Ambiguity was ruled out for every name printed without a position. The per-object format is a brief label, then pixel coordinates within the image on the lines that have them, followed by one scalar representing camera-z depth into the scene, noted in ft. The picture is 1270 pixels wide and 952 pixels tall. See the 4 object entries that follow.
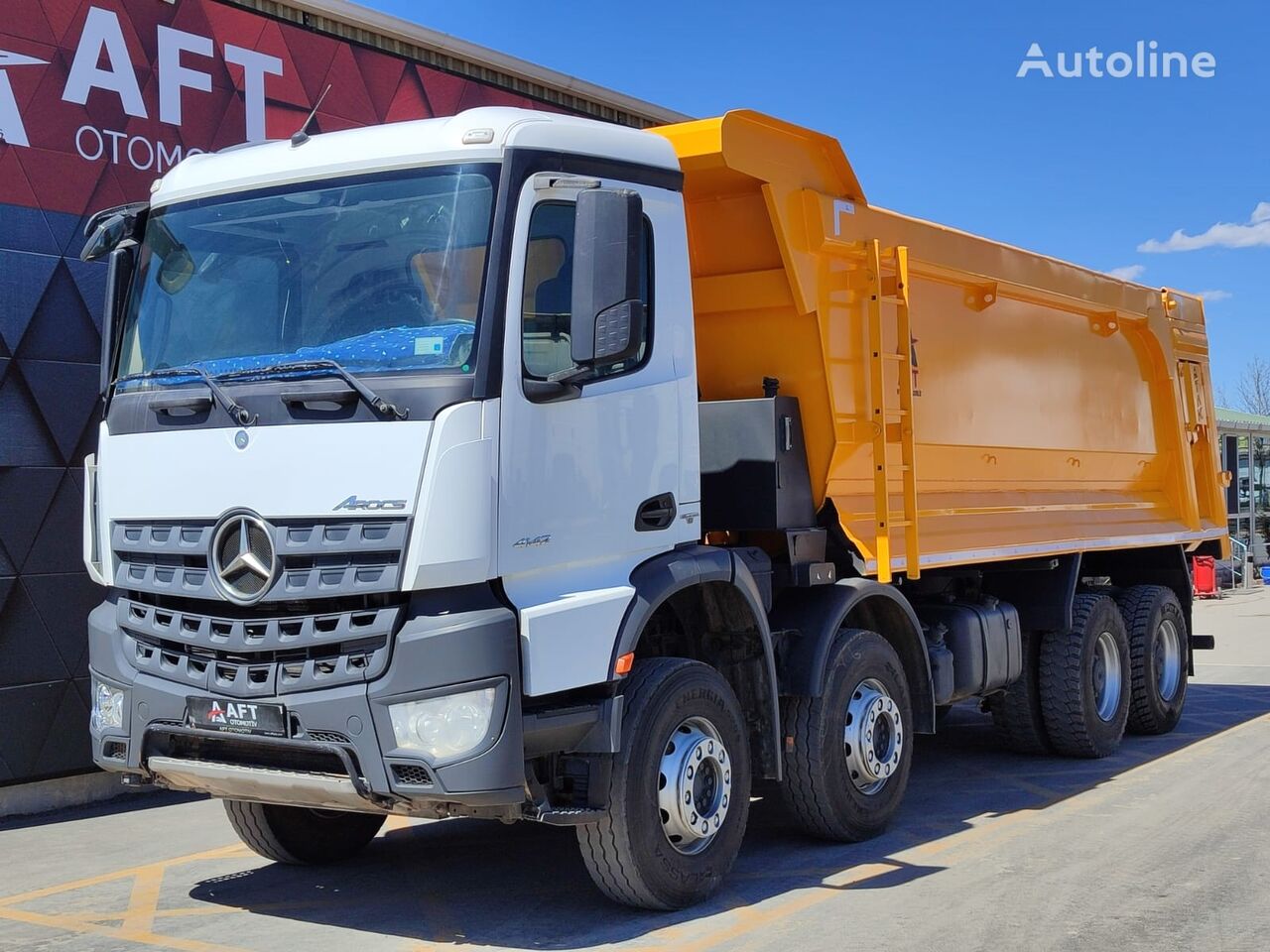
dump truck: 17.10
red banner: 29.71
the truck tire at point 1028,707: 33.30
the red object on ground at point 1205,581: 93.81
